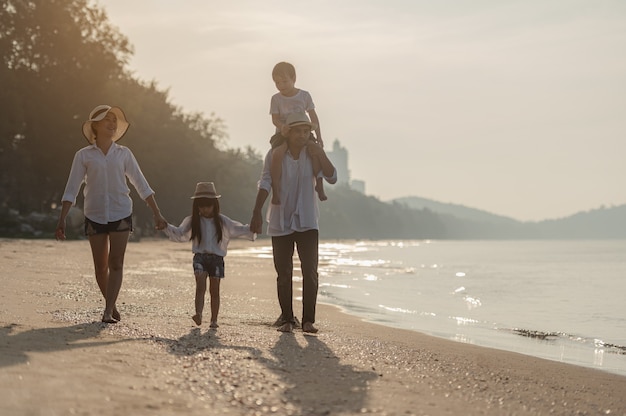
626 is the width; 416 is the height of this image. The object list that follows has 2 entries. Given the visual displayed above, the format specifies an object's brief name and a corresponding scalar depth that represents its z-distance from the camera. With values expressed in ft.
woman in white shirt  24.25
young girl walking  25.82
